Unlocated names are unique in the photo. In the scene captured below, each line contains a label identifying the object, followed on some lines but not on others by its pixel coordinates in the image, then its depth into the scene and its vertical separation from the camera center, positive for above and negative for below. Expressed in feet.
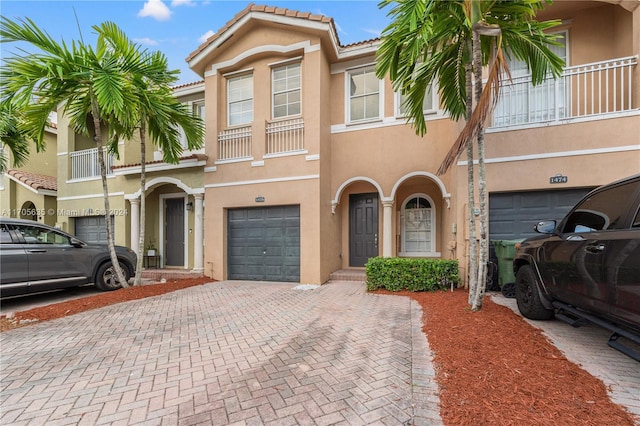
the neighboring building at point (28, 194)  43.01 +3.33
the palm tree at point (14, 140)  26.77 +8.60
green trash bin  21.20 -3.40
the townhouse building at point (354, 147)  22.57 +6.18
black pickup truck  9.43 -2.03
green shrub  23.00 -4.84
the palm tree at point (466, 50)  14.38 +9.33
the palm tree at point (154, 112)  22.89 +9.08
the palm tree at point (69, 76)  19.74 +10.02
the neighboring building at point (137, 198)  34.47 +2.42
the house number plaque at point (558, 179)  21.70 +2.59
